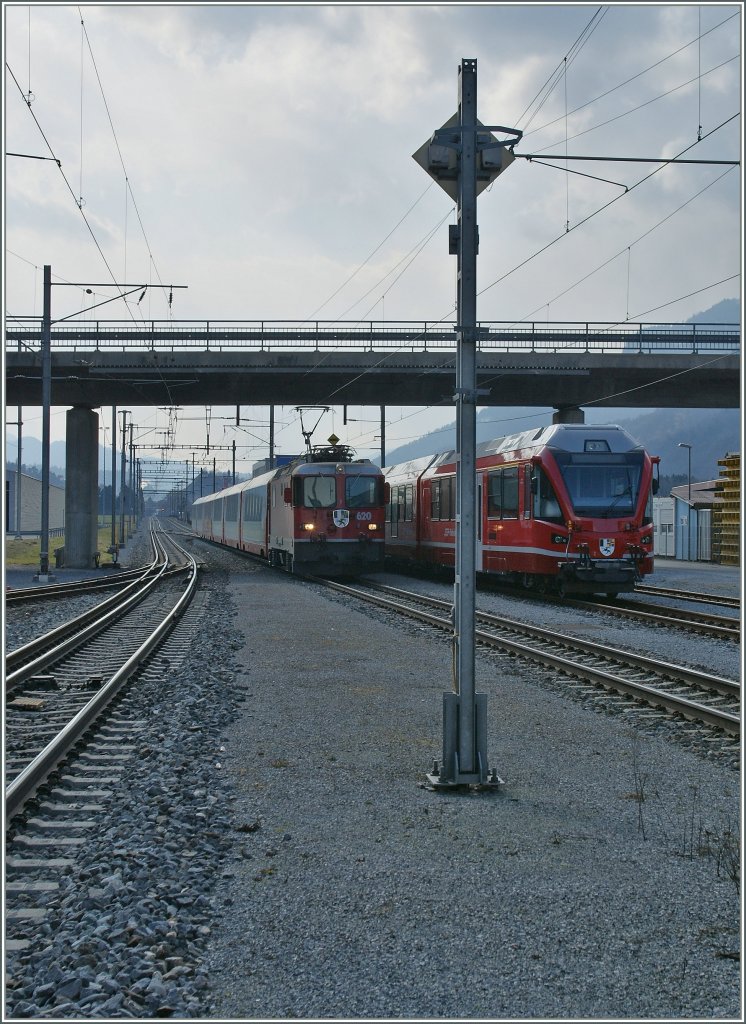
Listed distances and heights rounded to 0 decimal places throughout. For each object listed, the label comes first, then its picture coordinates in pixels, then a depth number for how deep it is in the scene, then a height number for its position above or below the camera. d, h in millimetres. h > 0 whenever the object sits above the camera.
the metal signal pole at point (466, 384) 6750 +980
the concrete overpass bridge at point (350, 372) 32688 +5196
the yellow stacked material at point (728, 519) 38219 +310
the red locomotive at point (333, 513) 27469 +341
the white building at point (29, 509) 77000 +1356
